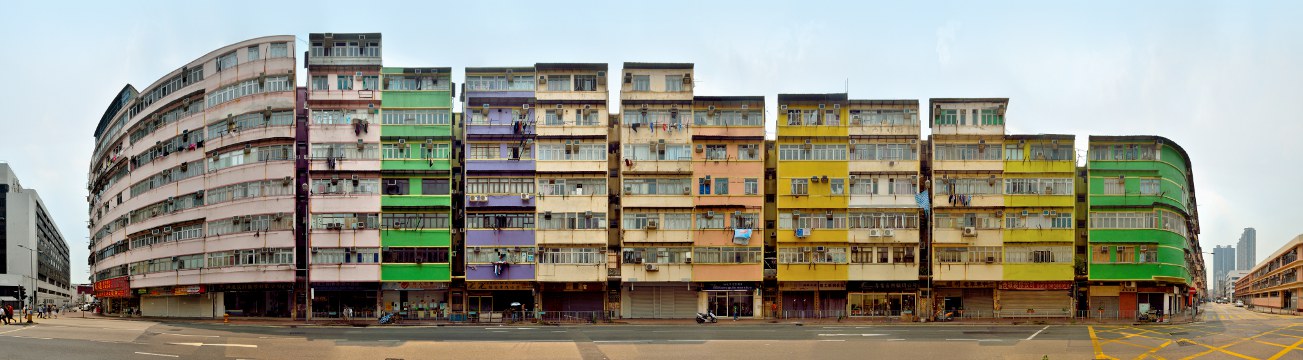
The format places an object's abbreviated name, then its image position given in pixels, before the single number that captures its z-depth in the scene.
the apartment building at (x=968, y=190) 75.44
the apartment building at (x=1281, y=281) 130.50
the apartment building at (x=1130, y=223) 75.81
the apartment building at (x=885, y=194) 75.31
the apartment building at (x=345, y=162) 74.56
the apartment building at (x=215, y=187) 75.44
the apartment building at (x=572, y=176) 74.69
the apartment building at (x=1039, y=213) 75.31
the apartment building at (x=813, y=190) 75.50
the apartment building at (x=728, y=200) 75.06
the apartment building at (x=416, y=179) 74.69
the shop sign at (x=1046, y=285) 75.62
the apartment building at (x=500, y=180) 74.50
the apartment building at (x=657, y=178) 75.06
